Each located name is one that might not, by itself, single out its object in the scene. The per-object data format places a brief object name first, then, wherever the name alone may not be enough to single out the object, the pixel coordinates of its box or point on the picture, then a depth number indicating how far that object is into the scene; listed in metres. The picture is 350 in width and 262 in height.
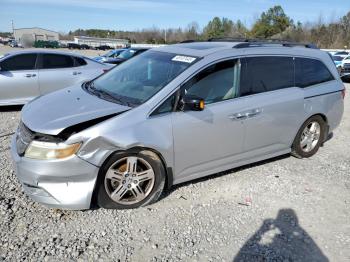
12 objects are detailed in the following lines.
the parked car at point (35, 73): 7.68
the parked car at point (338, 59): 20.35
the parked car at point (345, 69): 16.78
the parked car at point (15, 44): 63.06
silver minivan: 3.25
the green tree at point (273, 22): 87.06
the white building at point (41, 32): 90.71
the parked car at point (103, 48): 76.06
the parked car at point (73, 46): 75.62
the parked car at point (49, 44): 66.69
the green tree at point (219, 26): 105.81
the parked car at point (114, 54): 18.52
